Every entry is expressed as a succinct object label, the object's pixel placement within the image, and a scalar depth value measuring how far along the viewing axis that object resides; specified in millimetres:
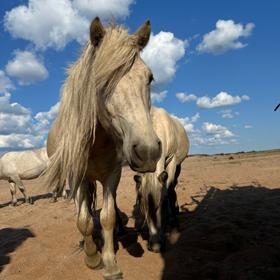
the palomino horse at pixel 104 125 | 2002
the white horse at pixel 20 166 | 10351
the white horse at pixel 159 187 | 3320
